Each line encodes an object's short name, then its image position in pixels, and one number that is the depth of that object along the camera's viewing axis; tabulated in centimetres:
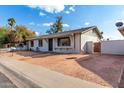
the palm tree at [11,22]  2727
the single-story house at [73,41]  1034
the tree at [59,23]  2738
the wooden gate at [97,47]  1071
